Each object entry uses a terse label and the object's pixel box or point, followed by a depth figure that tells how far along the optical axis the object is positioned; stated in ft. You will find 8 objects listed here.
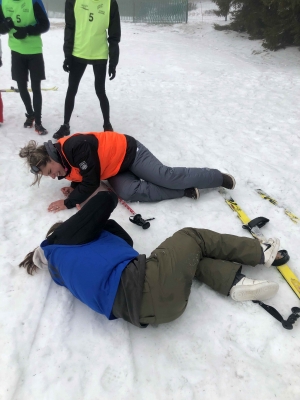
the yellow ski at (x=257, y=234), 9.41
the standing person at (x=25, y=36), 15.40
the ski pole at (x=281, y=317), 8.28
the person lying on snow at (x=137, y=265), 7.75
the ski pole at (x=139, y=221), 11.54
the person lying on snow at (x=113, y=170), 11.37
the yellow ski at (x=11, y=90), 22.80
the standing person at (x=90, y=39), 15.29
